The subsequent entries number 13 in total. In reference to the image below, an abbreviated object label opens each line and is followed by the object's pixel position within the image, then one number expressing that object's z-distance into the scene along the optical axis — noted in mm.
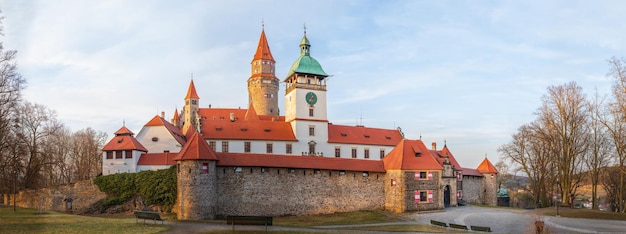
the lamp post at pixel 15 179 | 37816
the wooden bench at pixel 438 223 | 29909
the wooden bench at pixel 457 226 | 28398
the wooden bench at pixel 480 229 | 27625
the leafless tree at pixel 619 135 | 34875
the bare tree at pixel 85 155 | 60644
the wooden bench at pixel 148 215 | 28094
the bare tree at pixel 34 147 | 37812
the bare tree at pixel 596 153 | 44062
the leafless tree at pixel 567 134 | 45531
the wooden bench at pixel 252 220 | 26750
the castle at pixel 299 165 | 38312
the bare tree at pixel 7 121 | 26750
